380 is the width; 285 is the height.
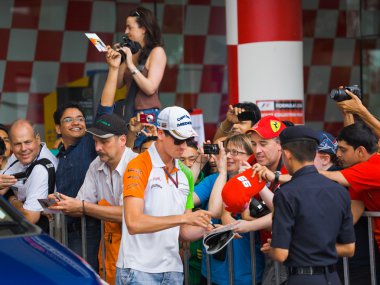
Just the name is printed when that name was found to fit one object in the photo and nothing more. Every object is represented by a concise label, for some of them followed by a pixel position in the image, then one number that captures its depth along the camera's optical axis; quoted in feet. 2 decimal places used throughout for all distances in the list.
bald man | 36.25
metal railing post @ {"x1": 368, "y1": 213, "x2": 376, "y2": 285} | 32.88
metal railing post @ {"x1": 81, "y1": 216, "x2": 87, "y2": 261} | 35.83
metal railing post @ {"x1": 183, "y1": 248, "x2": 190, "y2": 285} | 35.96
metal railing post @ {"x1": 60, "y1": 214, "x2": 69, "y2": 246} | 36.45
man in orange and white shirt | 30.41
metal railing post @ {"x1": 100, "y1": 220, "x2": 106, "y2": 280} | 34.74
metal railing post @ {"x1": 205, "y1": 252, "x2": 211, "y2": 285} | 35.60
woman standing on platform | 40.08
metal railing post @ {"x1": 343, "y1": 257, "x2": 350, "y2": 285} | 33.02
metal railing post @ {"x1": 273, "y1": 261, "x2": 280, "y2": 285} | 33.18
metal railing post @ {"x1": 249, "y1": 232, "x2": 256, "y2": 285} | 34.27
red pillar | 45.48
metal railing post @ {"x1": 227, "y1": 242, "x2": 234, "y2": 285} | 34.88
